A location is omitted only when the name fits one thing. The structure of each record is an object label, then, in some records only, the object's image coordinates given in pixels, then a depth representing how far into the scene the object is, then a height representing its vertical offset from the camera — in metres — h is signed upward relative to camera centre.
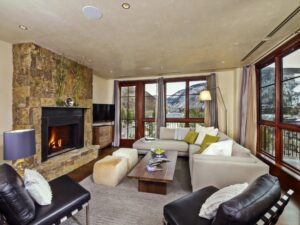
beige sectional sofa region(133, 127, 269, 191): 2.10 -0.78
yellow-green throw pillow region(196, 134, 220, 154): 3.46 -0.61
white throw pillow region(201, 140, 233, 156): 2.44 -0.58
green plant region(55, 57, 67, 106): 3.40 +0.73
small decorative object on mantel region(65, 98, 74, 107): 3.62 +0.24
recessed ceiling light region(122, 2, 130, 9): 1.77 +1.24
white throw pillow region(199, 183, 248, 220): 1.26 -0.73
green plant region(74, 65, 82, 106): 3.91 +0.71
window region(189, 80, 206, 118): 5.16 +0.41
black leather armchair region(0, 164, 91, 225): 1.21 -0.87
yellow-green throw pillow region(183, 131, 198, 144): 4.21 -0.69
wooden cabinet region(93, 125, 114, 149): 4.81 -0.74
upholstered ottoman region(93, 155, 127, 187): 2.70 -1.06
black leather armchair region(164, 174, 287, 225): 0.89 -0.60
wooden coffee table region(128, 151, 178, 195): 2.33 -0.98
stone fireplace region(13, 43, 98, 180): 2.85 +0.02
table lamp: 1.84 -0.39
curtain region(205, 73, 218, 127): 4.78 +0.23
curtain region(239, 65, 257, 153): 3.77 +0.06
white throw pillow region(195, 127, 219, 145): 4.03 -0.53
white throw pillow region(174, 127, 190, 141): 4.57 -0.61
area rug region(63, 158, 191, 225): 1.88 -1.30
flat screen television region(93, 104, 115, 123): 4.95 +0.01
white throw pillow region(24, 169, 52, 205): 1.45 -0.73
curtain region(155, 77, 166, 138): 5.25 +0.23
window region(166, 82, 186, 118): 5.31 +0.46
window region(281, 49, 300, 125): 2.63 +0.44
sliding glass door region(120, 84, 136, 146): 5.80 -0.07
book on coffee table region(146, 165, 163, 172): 2.57 -0.94
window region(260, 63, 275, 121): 3.37 +0.47
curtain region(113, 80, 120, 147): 5.74 -0.10
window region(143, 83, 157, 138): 5.57 +0.15
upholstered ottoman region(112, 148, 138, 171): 3.24 -0.92
